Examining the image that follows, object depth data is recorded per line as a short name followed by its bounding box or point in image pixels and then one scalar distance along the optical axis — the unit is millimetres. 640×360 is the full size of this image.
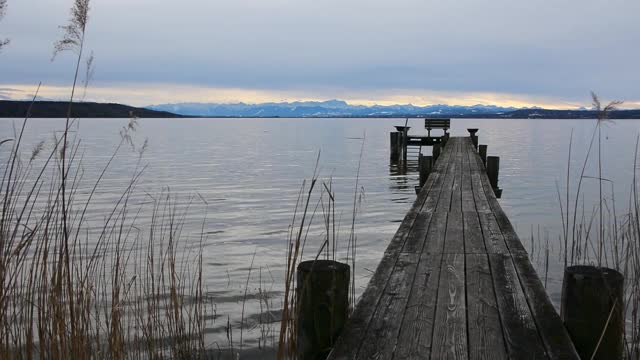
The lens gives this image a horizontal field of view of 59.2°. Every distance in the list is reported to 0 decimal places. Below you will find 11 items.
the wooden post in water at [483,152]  14875
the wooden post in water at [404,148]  27412
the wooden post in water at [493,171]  11406
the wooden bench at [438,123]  28391
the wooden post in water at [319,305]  3043
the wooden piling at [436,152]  15562
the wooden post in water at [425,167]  11453
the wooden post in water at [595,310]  2900
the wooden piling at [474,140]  20644
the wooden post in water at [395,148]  30856
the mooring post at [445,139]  21419
